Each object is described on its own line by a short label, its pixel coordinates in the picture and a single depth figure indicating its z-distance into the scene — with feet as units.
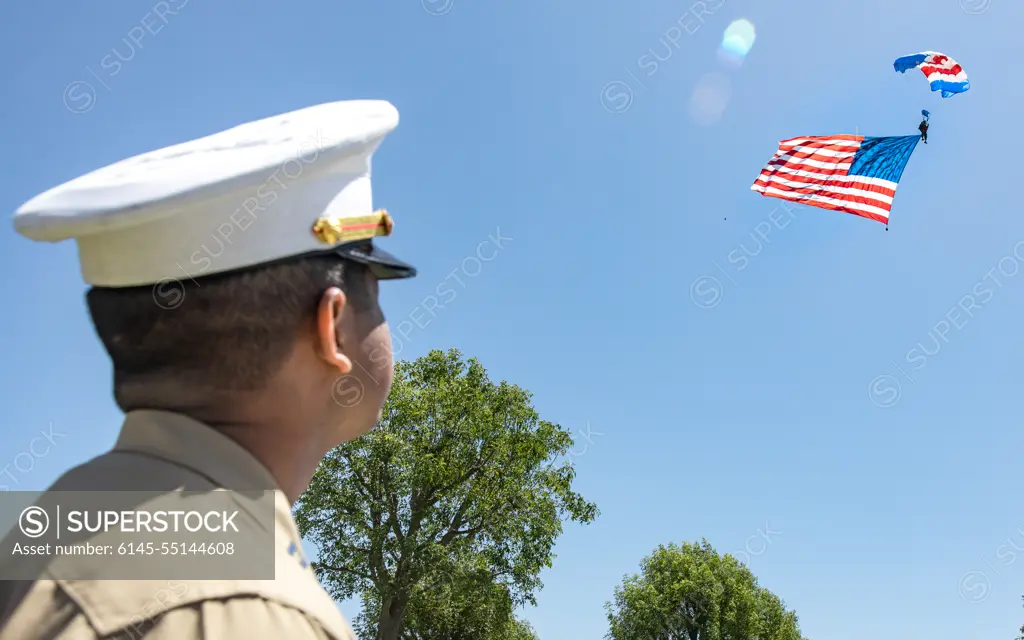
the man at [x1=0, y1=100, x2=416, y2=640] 5.47
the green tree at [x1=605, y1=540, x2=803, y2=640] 141.49
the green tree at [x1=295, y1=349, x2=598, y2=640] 66.44
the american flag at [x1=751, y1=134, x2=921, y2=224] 47.24
